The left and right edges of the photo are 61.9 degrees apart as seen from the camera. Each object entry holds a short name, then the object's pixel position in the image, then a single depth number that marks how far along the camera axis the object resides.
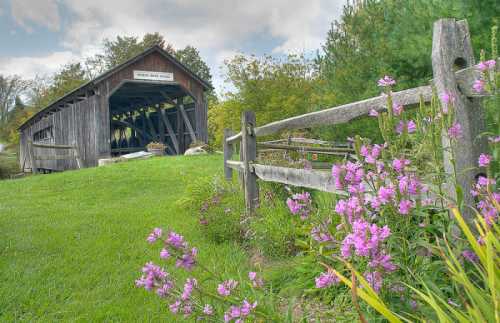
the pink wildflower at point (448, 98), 1.74
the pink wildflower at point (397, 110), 1.77
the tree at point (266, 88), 16.73
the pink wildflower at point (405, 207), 1.57
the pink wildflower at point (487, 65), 1.72
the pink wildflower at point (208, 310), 1.94
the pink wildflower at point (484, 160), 1.78
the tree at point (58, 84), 35.53
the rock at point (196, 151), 17.97
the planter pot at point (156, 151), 19.20
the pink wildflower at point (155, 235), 2.17
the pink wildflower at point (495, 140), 1.67
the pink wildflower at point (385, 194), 1.59
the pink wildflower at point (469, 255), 1.64
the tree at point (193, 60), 48.75
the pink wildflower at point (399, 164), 1.68
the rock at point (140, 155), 18.19
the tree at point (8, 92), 51.75
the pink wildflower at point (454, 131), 1.74
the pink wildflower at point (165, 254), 2.13
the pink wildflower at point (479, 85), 1.86
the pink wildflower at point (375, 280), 1.50
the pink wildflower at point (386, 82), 1.90
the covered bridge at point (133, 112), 18.41
